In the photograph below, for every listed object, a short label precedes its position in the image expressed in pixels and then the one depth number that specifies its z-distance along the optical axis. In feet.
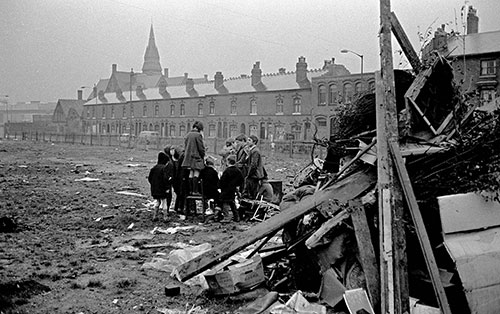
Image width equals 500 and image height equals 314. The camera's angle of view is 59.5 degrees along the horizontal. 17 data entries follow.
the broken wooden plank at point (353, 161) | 19.01
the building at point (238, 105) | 154.41
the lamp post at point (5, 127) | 235.50
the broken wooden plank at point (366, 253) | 16.19
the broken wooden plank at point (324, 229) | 17.72
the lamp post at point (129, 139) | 149.95
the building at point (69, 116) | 272.92
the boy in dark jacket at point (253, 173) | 34.96
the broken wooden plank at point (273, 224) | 18.45
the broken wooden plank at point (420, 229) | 15.05
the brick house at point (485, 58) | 111.34
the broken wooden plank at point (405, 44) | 19.75
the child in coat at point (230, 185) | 33.73
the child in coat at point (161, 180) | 33.47
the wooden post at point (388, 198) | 15.49
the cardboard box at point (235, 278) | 18.58
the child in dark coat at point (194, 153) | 34.14
